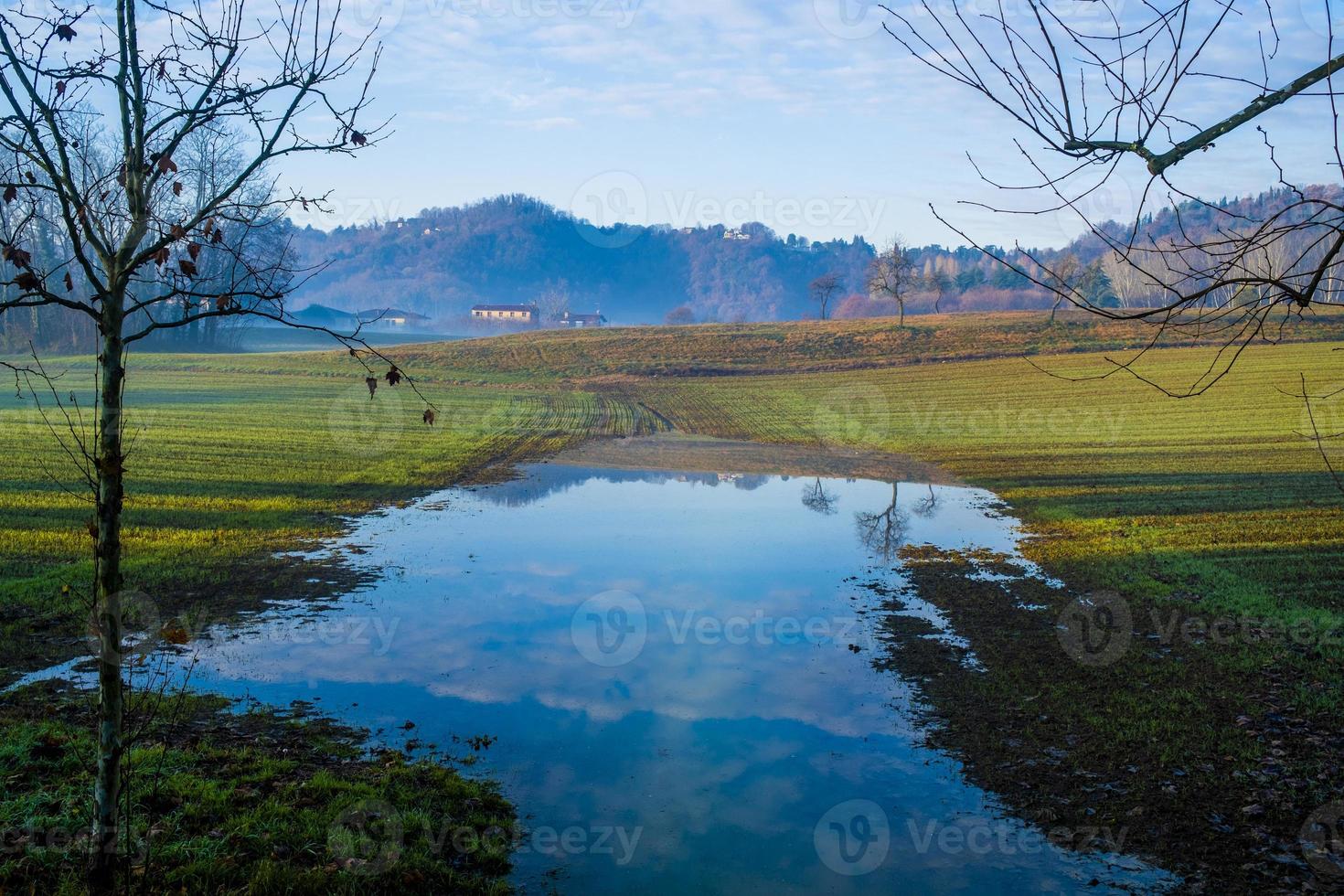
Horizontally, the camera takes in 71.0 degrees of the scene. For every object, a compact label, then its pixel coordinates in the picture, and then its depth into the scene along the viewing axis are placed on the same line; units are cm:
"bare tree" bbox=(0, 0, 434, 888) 406
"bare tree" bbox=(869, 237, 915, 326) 7612
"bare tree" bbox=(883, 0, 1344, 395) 398
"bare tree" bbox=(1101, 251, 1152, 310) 10928
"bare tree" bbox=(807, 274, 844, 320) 9969
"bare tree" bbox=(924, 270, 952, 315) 9375
